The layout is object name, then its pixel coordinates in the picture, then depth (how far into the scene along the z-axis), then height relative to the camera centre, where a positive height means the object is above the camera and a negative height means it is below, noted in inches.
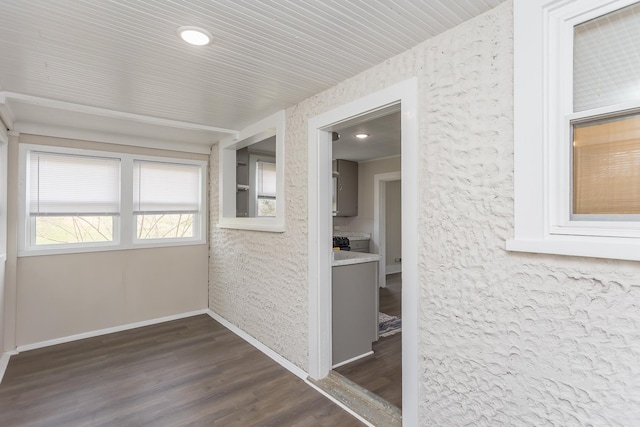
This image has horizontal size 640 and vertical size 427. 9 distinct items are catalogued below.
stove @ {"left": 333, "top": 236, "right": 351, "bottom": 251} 202.1 -18.9
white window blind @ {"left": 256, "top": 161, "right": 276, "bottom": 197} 185.3 +21.1
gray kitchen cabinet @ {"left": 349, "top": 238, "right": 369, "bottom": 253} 227.5 -22.6
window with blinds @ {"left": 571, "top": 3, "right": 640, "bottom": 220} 47.0 +14.8
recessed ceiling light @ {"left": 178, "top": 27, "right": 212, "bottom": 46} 63.9 +37.3
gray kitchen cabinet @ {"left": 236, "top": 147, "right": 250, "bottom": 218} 170.2 +17.3
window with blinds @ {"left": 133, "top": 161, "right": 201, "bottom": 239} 155.6 +7.9
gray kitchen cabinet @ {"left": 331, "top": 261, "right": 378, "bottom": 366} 110.7 -35.3
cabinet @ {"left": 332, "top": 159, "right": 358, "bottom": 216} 228.5 +19.2
